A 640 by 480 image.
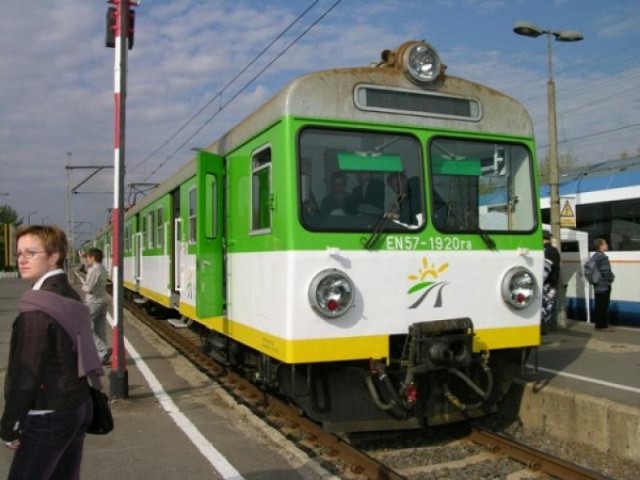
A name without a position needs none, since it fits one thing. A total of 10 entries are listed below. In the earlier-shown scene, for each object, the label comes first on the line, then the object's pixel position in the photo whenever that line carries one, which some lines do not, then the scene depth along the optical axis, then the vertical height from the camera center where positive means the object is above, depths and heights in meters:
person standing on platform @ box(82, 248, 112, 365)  9.97 -0.53
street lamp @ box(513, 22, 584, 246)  12.57 +2.47
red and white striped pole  7.74 +1.06
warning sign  12.47 +0.77
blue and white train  12.48 +0.55
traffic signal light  8.17 +2.80
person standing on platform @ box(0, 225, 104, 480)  3.06 -0.52
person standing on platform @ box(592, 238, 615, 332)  11.95 -0.64
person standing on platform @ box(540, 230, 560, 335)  11.33 -0.40
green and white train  5.43 +0.11
